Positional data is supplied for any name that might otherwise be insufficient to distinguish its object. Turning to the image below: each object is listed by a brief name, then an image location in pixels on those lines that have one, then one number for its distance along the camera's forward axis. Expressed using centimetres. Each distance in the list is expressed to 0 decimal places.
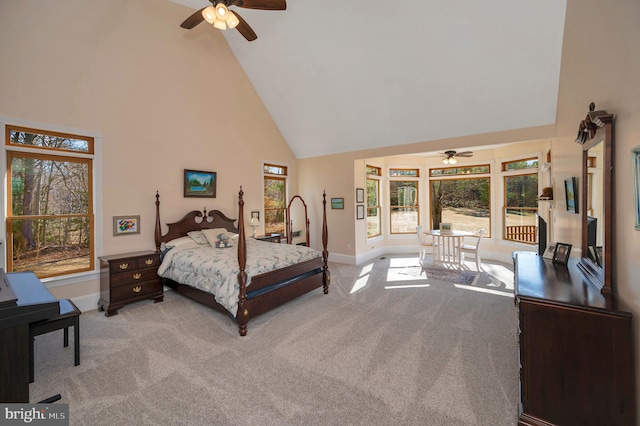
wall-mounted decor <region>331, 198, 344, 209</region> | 645
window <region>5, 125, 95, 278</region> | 327
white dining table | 535
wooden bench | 237
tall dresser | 149
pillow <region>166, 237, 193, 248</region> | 435
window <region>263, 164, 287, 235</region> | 636
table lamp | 562
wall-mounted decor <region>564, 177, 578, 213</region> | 258
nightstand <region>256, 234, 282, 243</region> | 572
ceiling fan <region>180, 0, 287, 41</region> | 289
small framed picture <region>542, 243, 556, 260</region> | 277
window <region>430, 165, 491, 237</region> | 682
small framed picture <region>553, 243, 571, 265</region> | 259
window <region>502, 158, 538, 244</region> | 578
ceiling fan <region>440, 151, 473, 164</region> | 556
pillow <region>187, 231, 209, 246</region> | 455
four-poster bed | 311
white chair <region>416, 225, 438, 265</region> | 557
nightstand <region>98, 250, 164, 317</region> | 357
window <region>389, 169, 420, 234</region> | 770
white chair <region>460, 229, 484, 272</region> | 516
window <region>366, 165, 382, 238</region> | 709
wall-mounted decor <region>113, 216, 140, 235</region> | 400
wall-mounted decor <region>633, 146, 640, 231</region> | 141
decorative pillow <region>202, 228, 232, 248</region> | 448
